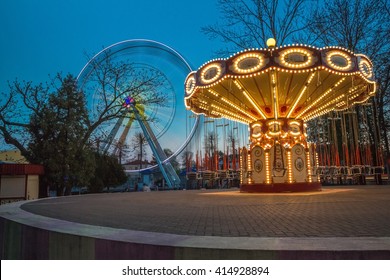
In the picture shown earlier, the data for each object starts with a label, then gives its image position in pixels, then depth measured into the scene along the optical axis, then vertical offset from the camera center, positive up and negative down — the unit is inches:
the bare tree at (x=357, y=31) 762.8 +344.9
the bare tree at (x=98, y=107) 813.2 +189.6
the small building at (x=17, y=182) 657.6 -6.1
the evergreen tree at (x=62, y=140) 776.3 +92.5
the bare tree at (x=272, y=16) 651.6 +318.9
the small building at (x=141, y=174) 1904.5 +12.0
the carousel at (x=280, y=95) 454.9 +136.4
